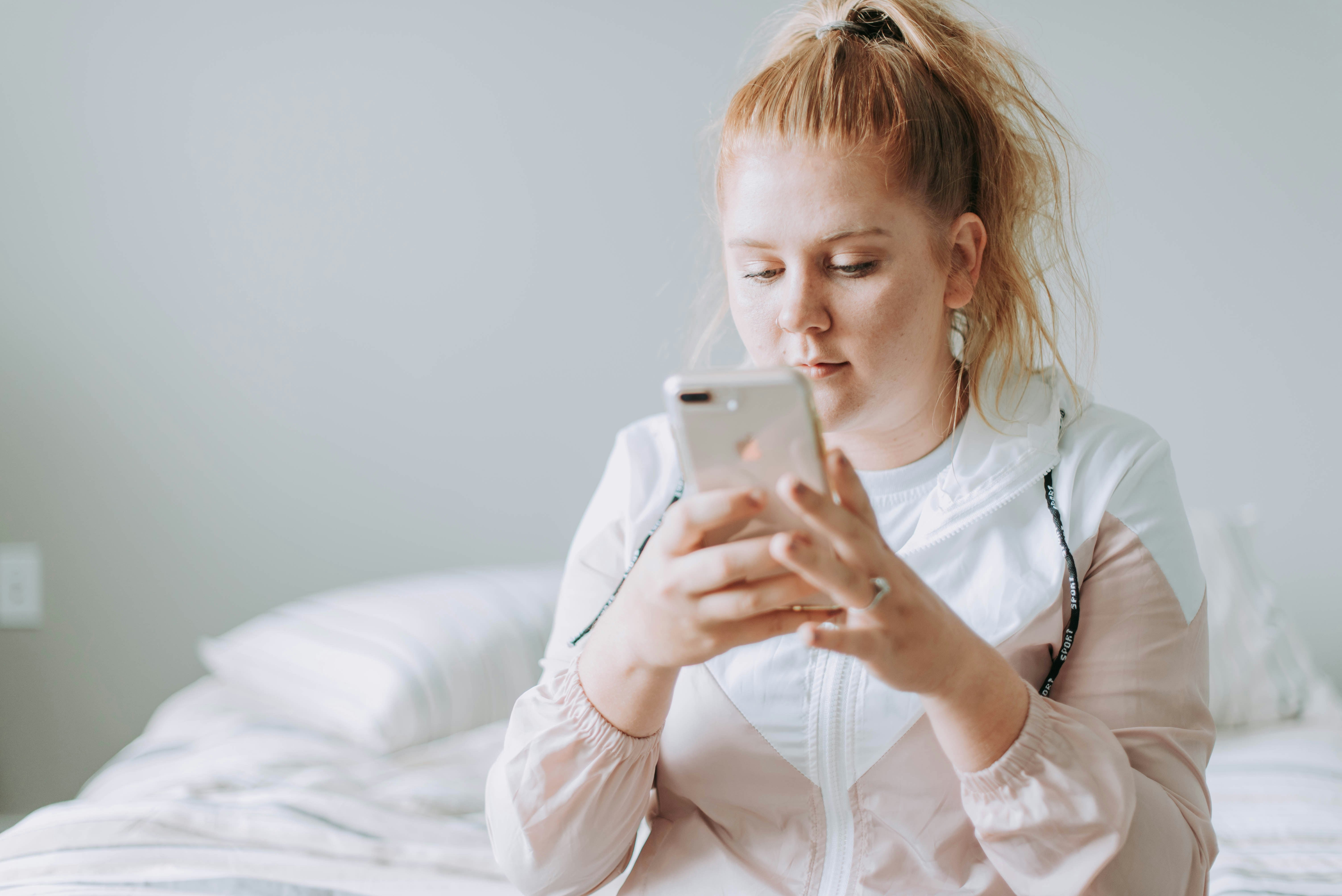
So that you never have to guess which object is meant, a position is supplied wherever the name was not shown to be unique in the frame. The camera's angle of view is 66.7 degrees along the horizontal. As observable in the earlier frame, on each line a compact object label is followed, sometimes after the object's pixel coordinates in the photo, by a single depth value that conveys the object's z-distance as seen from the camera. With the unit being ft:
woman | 2.16
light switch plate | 5.74
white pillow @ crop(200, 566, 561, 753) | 4.37
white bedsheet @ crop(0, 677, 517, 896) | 3.05
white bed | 3.15
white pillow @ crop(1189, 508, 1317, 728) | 4.65
